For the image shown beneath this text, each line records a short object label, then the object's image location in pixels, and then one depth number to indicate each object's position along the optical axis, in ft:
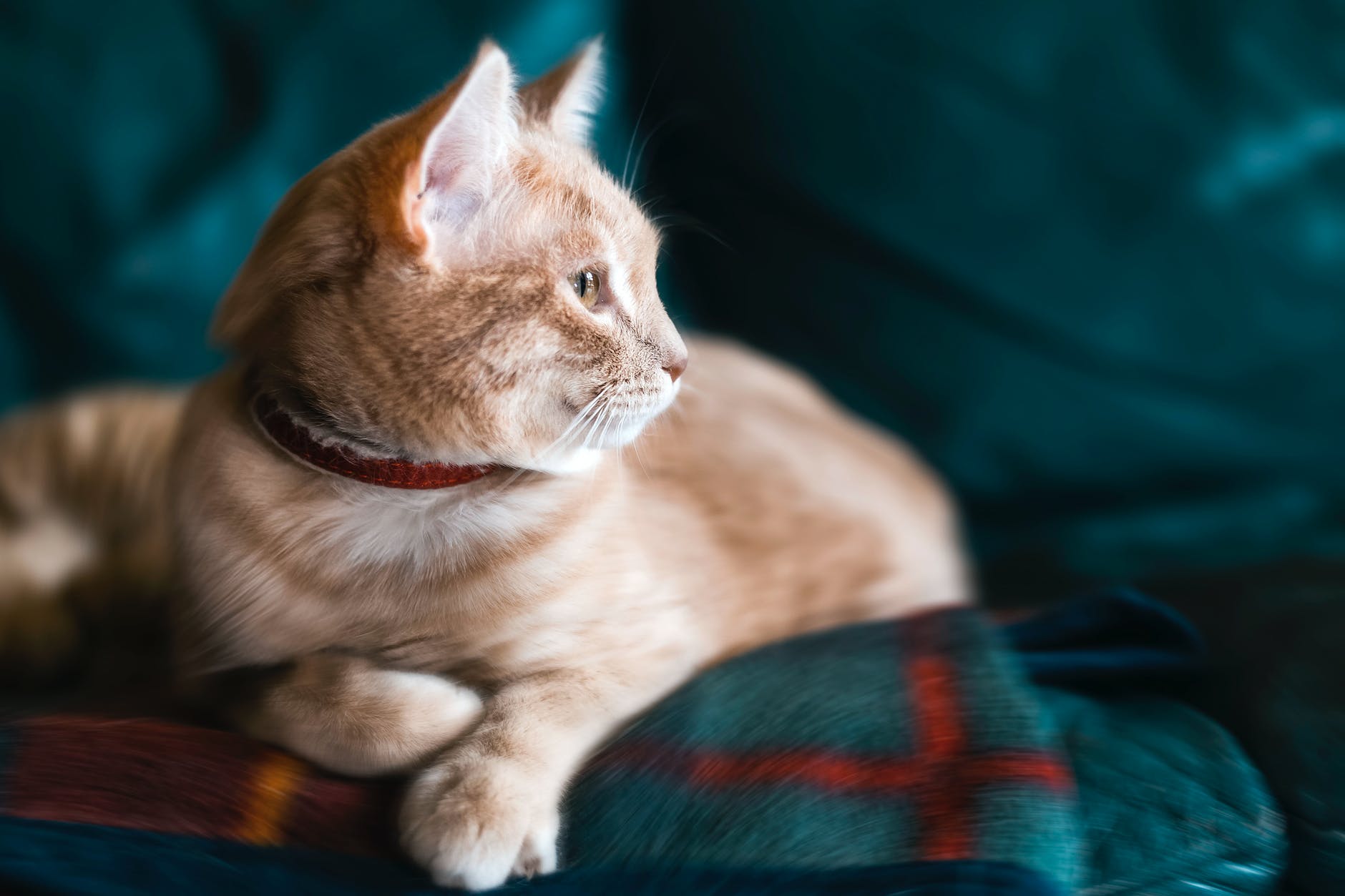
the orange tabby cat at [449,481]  2.19
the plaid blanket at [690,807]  2.12
